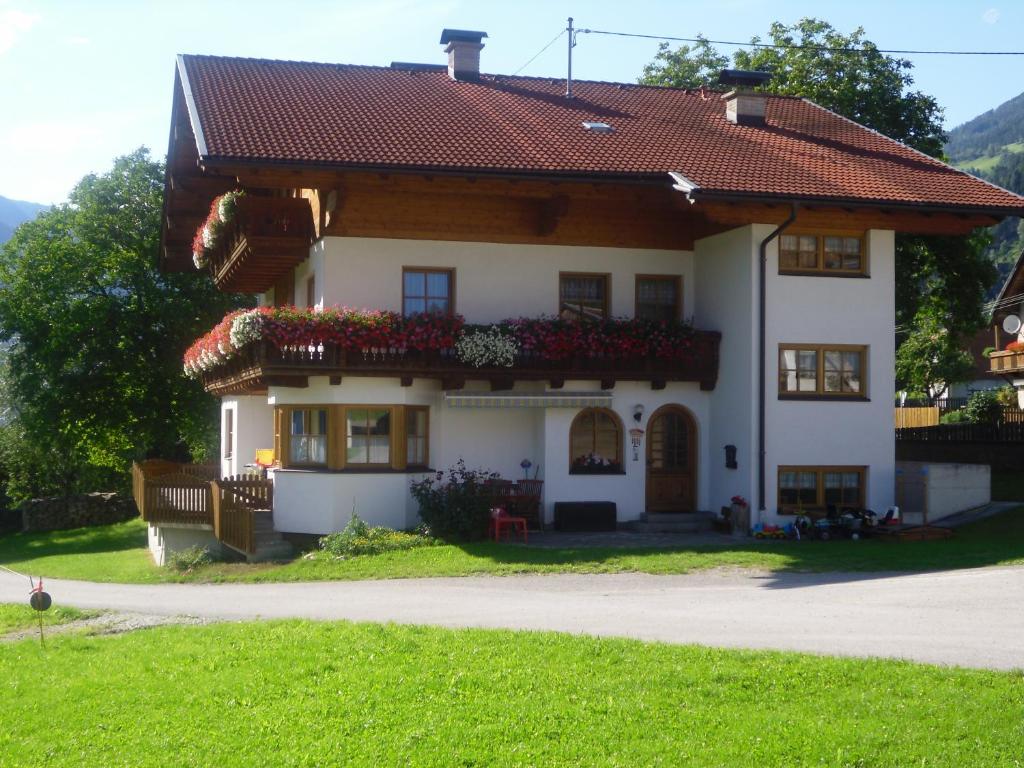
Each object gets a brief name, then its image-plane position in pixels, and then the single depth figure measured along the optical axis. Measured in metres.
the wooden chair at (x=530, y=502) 24.39
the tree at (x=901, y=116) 34.84
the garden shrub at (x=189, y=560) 23.64
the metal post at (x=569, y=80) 29.98
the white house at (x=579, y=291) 23.56
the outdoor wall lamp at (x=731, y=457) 24.62
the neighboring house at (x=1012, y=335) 44.31
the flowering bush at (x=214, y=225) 24.91
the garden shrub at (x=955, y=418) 44.99
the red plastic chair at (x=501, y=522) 22.96
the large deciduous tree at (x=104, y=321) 39.62
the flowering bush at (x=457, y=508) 22.84
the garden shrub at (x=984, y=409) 39.04
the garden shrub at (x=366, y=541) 22.14
